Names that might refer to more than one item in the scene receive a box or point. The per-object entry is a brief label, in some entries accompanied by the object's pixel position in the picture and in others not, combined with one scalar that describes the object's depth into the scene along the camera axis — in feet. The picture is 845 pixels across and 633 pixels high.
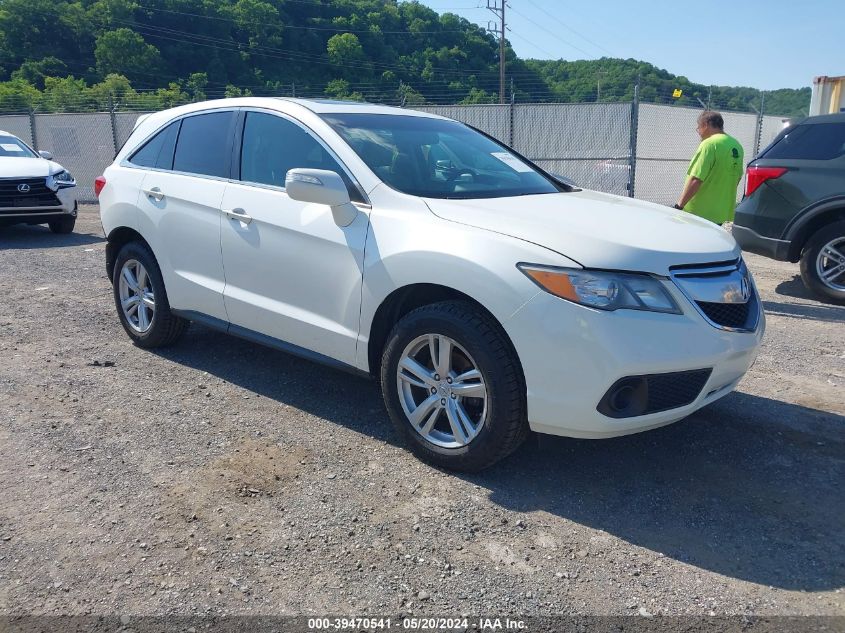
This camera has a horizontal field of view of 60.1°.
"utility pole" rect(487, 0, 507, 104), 153.58
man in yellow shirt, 22.12
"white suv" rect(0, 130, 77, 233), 34.63
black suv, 22.85
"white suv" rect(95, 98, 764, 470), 9.91
